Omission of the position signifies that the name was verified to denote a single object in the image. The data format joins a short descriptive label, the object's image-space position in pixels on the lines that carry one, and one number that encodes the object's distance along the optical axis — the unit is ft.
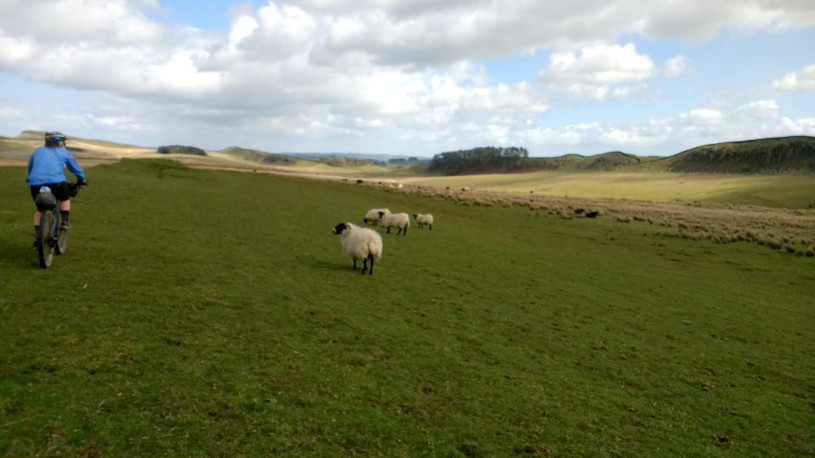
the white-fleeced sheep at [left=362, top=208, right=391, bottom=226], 93.49
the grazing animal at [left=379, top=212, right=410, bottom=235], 87.04
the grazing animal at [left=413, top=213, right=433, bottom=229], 101.50
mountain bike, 34.91
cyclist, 35.76
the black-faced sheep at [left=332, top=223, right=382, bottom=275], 51.24
